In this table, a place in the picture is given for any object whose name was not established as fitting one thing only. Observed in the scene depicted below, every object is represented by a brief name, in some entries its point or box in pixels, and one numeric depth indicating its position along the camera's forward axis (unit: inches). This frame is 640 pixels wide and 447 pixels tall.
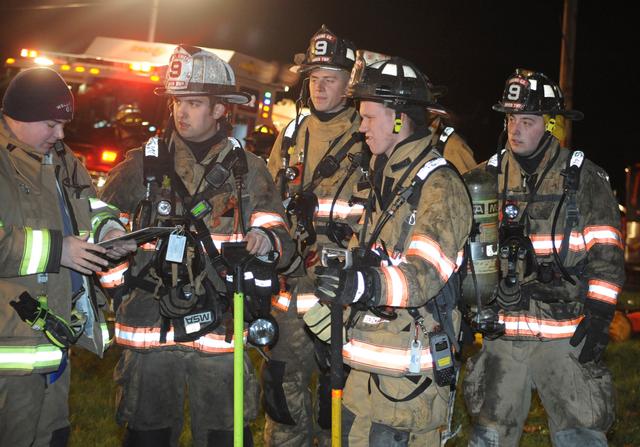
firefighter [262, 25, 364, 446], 232.1
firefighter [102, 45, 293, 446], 189.2
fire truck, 518.6
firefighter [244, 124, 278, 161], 365.7
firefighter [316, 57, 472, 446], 161.8
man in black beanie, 163.8
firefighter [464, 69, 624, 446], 209.9
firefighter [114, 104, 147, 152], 490.3
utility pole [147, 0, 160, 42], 1000.2
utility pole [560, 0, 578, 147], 673.0
